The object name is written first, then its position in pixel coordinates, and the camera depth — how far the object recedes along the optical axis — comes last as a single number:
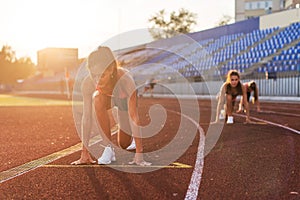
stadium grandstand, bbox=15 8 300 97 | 26.47
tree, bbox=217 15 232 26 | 71.81
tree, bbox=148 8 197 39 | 66.38
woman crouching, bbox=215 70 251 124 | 10.47
